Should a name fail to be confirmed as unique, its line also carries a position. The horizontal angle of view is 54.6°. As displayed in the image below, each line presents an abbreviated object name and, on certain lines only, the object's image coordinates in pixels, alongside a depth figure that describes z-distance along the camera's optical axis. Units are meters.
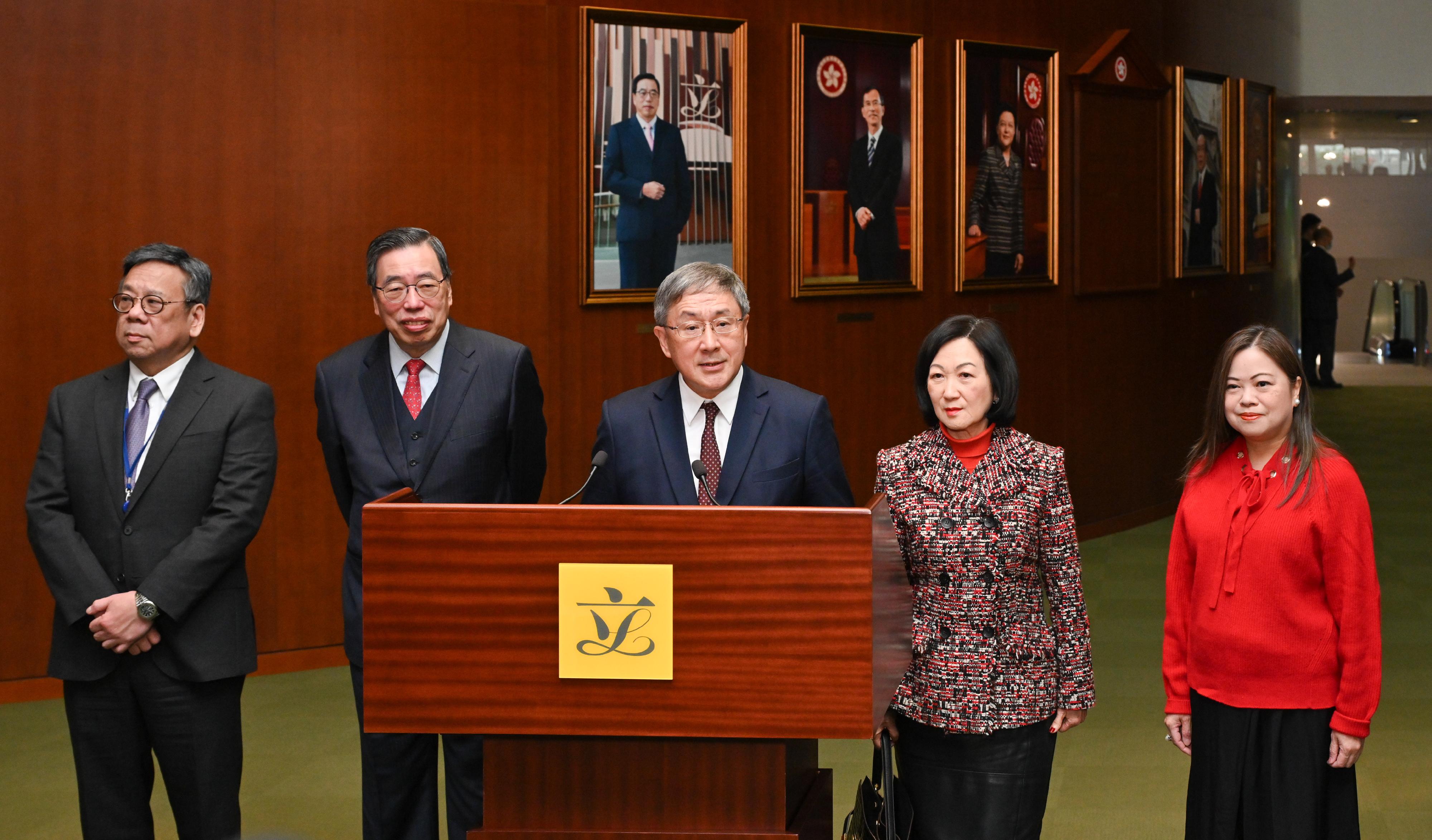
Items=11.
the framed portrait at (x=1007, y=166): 7.72
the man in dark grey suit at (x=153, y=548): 3.14
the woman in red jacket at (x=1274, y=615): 2.72
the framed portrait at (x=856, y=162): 6.91
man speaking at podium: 2.62
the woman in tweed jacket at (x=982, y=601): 2.71
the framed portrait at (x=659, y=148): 6.24
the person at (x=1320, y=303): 16.92
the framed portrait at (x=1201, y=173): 9.45
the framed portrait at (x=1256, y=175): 10.48
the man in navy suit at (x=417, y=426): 3.20
